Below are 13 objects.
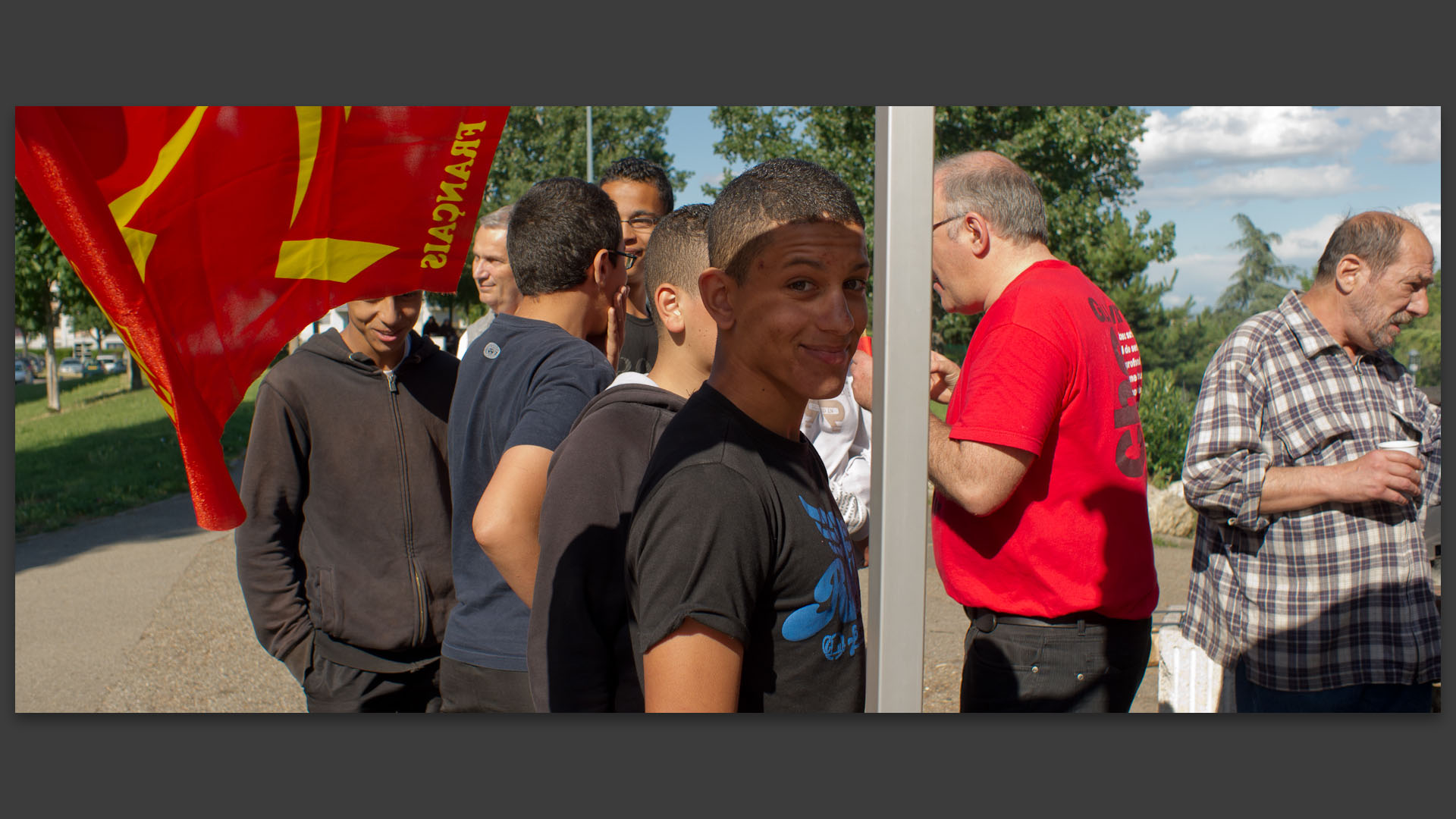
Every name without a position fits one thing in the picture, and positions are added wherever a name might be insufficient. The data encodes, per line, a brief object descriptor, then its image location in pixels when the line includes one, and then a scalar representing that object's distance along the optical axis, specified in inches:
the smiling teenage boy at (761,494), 55.9
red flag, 76.3
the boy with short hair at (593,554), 69.6
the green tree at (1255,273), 1524.4
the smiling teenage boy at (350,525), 116.0
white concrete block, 150.6
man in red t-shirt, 87.2
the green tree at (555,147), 909.8
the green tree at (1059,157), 614.5
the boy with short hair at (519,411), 87.9
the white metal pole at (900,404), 62.1
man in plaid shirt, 110.5
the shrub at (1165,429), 381.7
